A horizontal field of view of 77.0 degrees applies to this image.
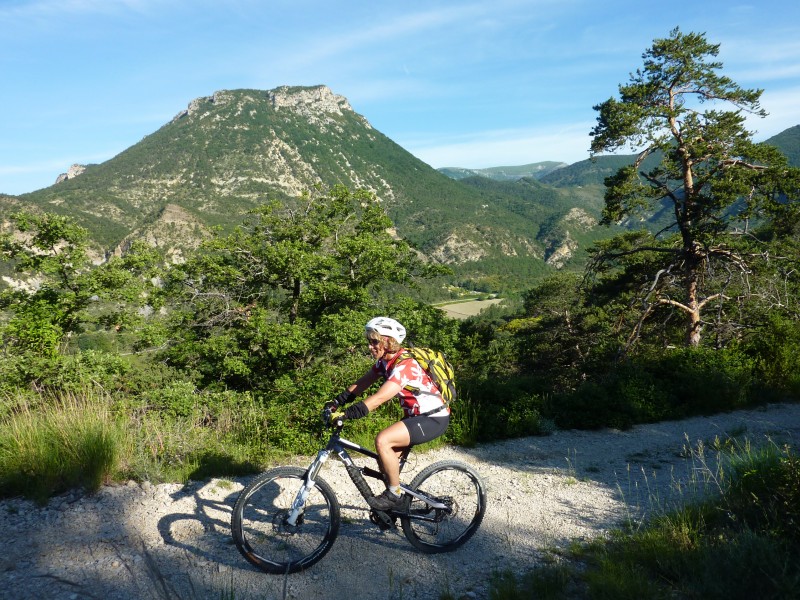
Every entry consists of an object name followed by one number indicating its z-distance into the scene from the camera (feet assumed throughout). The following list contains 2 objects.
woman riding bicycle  11.95
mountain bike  11.57
